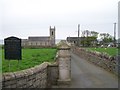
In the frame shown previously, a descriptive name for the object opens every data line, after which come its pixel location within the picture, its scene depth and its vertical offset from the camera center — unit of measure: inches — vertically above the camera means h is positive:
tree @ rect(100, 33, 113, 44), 2366.1 +107.1
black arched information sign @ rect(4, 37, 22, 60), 245.2 -8.7
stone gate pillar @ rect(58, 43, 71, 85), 263.4 -34.8
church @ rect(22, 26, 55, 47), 2322.7 +80.1
